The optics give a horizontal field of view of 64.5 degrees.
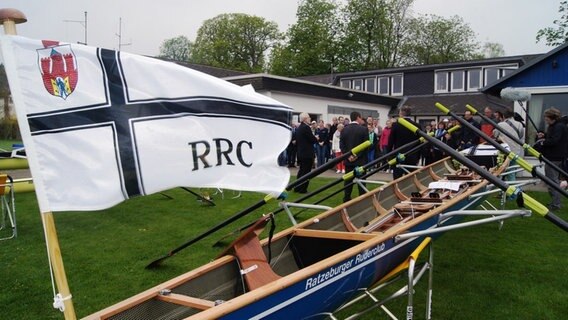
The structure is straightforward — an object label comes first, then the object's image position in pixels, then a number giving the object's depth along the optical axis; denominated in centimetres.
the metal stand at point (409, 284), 332
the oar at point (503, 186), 365
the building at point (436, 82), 2652
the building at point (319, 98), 1853
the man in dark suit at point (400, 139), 977
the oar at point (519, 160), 558
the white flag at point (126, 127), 263
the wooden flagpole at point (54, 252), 247
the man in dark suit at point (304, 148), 1125
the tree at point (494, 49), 6744
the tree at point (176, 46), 7969
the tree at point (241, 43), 5569
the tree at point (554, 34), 2997
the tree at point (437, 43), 5088
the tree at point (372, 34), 4953
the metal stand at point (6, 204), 686
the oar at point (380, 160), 572
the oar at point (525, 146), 695
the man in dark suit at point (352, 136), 949
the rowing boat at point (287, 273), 289
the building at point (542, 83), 1354
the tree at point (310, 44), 5012
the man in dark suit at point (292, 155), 1730
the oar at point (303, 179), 438
